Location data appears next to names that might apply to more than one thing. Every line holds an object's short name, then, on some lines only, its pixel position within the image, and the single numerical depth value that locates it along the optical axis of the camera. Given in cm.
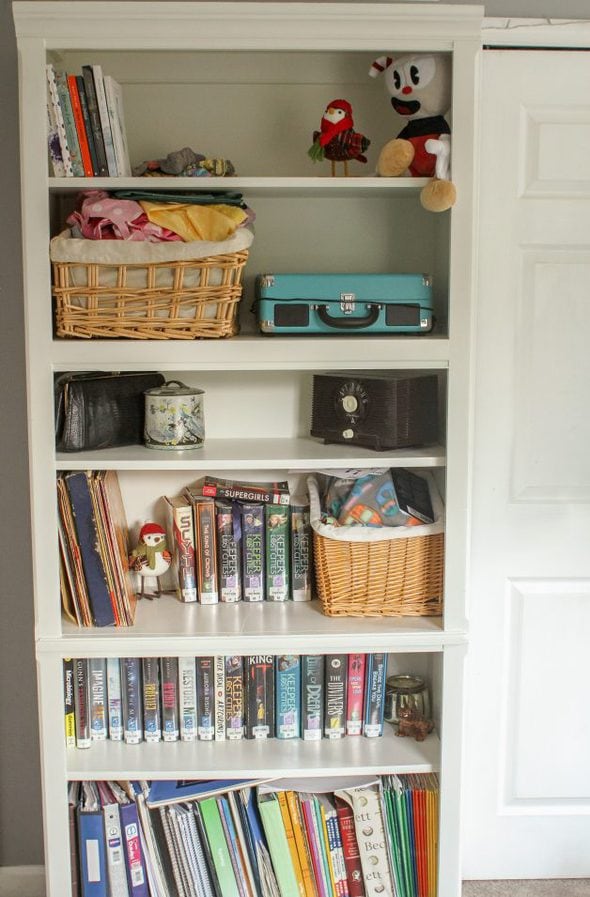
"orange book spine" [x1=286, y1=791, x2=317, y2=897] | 213
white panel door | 224
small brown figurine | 217
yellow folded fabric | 193
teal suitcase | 201
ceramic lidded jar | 206
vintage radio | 203
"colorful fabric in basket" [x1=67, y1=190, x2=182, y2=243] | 191
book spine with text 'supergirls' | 220
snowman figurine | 221
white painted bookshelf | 189
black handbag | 201
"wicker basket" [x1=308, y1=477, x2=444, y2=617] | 210
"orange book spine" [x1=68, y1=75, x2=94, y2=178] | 190
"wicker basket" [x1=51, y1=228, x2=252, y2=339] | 190
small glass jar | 224
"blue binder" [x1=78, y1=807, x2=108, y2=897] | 209
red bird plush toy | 200
